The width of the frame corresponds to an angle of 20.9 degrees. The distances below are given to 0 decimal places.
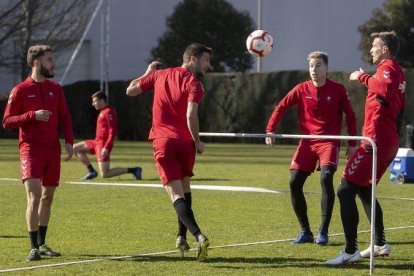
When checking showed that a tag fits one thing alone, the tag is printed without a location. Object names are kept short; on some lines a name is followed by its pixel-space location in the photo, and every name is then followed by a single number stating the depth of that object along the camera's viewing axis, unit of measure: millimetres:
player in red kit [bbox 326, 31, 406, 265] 10227
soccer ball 13461
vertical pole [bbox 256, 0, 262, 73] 49769
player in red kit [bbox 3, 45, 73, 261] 10953
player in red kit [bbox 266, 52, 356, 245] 12312
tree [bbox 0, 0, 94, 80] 50438
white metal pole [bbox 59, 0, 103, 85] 55781
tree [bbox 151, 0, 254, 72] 52219
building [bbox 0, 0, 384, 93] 61156
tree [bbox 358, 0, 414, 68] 52125
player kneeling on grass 21750
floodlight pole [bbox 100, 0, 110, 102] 47594
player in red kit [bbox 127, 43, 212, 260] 10859
